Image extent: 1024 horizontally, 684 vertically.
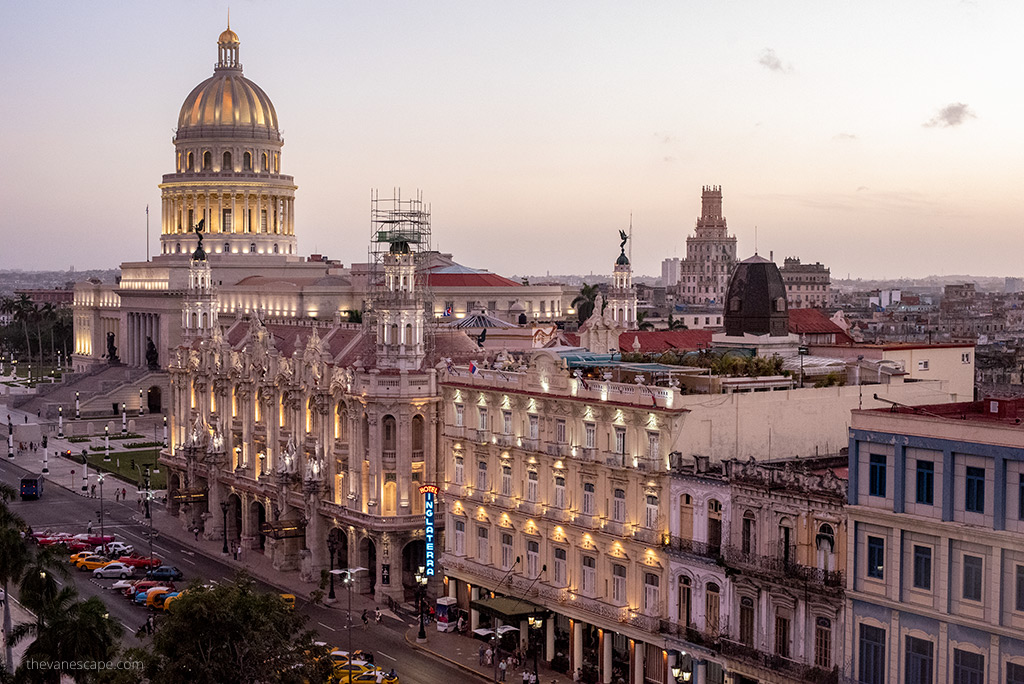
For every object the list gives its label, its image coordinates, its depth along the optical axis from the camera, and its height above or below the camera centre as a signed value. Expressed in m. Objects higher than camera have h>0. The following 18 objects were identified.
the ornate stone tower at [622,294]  110.00 -0.22
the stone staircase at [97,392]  170.50 -12.78
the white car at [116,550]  93.25 -17.49
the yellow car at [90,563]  90.38 -17.76
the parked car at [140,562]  89.81 -17.57
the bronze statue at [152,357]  181.38 -8.63
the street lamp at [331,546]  81.94 -15.60
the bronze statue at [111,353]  194.38 -8.74
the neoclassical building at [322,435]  81.44 -9.33
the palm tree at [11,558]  62.16 -12.03
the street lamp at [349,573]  77.10 -16.38
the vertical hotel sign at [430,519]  77.94 -12.82
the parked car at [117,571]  88.56 -17.89
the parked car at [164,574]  86.25 -17.60
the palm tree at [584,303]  176.75 -1.51
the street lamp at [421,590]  72.88 -16.52
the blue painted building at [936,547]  46.53 -8.93
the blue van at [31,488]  114.25 -16.29
